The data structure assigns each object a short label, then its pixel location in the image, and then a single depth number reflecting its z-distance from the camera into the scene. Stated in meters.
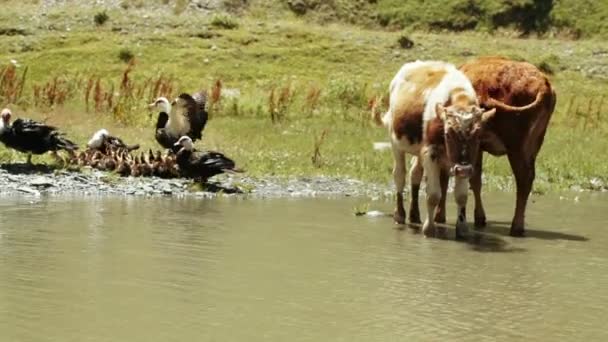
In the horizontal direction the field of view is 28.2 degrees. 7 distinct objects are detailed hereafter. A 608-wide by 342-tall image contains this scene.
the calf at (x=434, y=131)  12.67
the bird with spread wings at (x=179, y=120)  17.81
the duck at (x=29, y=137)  17.16
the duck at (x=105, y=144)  17.88
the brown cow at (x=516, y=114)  13.98
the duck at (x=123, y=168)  17.16
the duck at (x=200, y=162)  16.61
